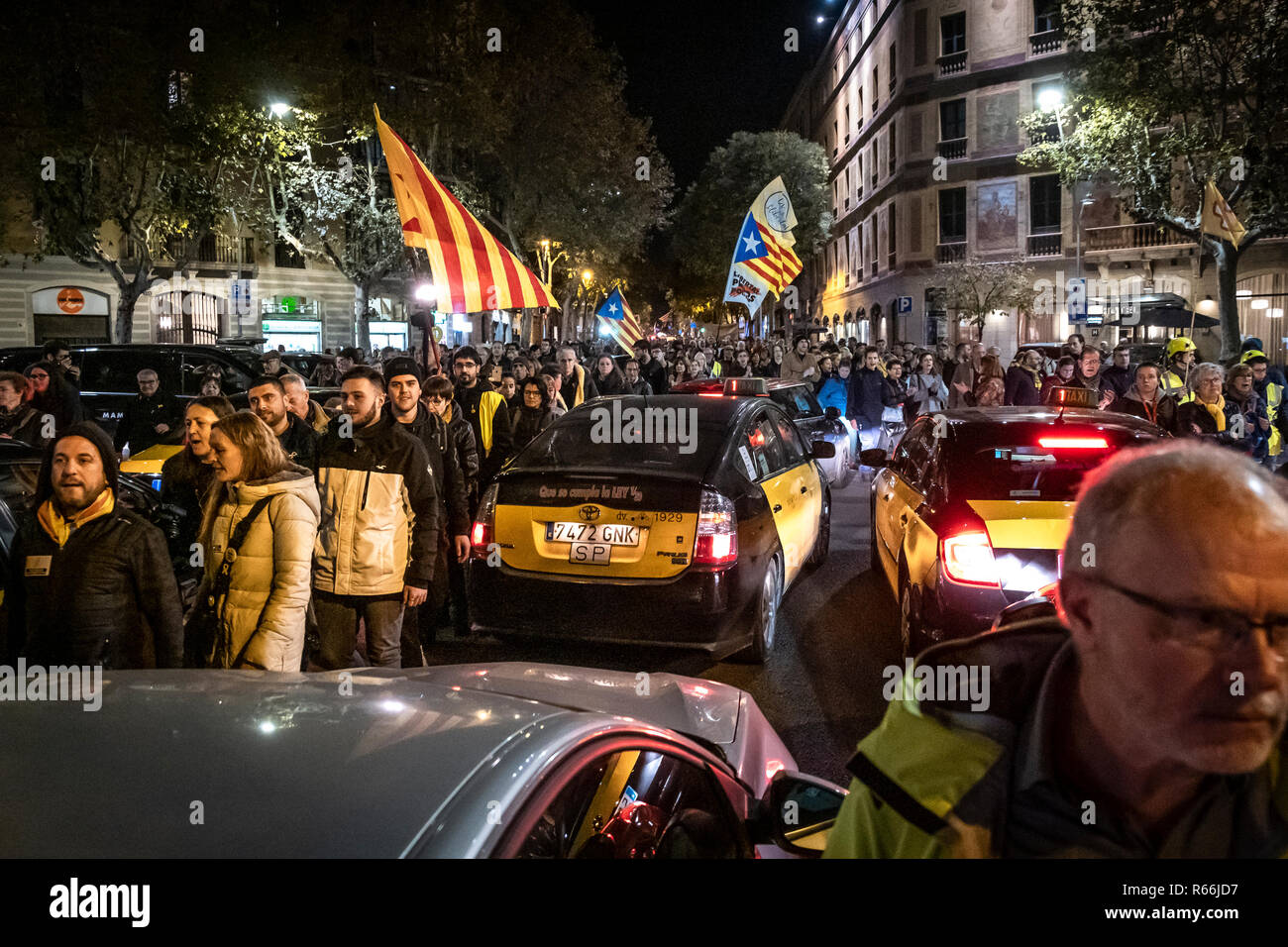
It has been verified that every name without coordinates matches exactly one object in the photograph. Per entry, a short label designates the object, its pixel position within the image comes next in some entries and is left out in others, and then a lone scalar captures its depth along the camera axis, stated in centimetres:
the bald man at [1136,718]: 126
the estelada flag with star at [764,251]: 1788
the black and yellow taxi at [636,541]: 554
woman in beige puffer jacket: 393
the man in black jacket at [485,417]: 816
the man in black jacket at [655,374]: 1742
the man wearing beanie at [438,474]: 570
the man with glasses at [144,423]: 900
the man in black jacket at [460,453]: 684
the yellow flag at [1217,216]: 1355
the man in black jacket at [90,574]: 349
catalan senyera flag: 736
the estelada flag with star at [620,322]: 1702
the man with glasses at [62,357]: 1112
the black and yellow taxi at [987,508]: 502
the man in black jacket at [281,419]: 591
